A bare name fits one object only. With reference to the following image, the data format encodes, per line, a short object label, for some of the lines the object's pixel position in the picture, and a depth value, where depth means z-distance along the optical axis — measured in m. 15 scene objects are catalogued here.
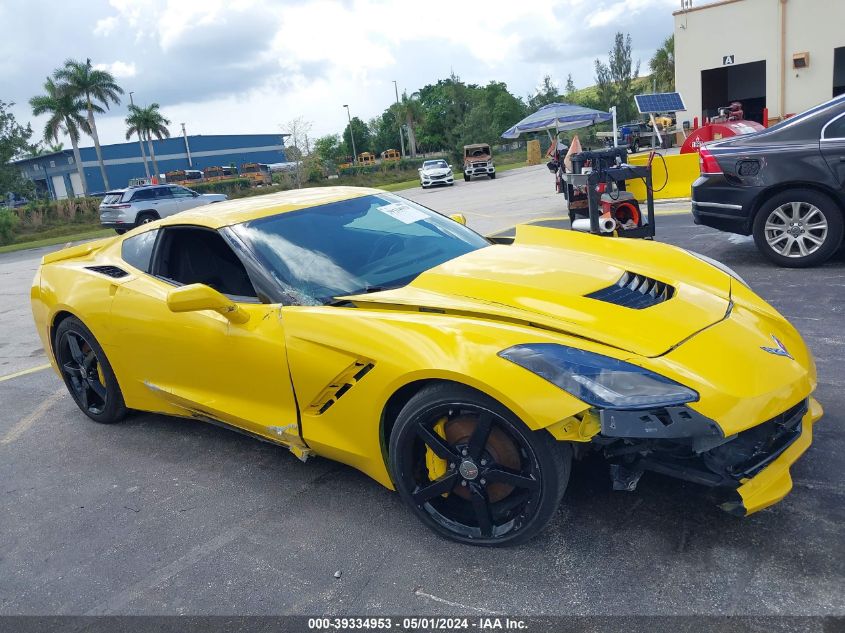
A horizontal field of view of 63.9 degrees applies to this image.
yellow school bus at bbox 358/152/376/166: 70.00
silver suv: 23.25
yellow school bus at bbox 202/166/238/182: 63.19
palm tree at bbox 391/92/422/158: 77.56
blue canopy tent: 27.38
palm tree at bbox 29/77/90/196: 49.81
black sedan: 6.00
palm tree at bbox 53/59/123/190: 50.91
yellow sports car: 2.29
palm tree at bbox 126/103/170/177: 66.31
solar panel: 21.34
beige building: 27.97
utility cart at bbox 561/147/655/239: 7.93
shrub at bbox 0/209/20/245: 28.75
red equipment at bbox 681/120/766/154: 13.98
